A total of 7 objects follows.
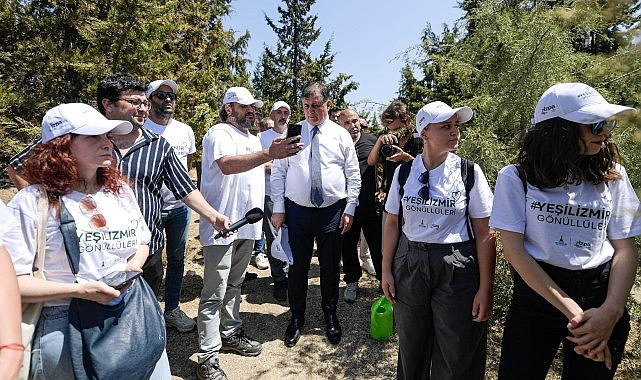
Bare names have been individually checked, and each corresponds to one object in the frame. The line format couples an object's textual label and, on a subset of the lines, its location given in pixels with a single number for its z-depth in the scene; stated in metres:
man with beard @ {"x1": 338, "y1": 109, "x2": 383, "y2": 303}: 4.76
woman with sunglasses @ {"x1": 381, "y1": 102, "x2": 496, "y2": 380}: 2.35
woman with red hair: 1.61
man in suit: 3.73
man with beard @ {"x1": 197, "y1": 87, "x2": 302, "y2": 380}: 3.21
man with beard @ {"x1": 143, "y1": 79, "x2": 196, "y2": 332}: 3.97
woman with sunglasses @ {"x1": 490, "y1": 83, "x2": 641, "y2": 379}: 1.78
